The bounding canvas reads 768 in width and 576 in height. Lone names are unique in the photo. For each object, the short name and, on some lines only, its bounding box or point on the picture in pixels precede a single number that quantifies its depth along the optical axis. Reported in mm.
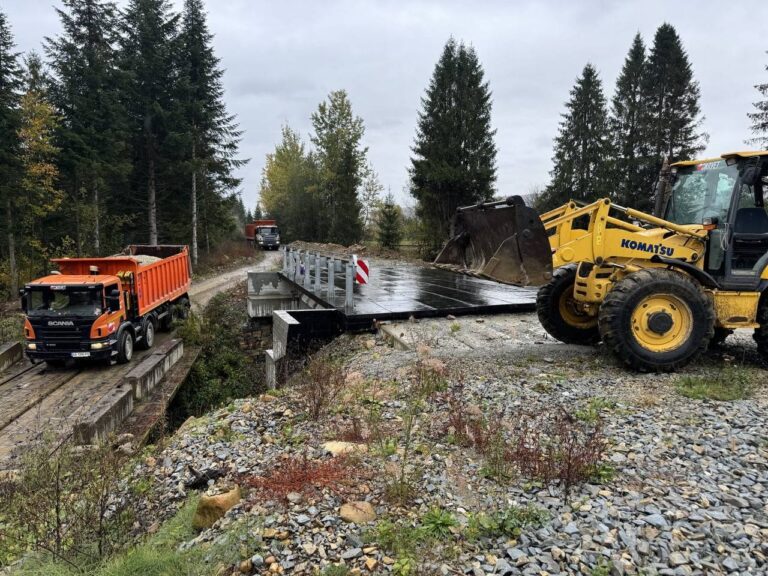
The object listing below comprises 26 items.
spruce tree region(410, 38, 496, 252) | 31328
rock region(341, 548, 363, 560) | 3039
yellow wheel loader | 6168
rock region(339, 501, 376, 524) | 3383
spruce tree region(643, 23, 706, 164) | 28906
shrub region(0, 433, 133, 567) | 3531
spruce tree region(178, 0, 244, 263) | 27213
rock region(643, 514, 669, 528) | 3171
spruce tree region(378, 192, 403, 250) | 34344
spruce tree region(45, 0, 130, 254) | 20984
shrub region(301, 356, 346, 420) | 5586
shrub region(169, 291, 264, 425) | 11906
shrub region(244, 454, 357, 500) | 3746
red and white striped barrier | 11250
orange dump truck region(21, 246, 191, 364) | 10906
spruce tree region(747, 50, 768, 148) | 21147
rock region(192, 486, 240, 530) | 3564
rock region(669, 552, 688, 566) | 2850
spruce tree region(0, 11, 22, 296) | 17375
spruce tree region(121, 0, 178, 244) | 25625
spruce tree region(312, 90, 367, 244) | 39156
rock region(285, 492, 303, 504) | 3607
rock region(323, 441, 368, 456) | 4422
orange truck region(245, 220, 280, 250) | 44991
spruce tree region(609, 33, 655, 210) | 29188
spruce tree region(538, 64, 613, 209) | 31625
